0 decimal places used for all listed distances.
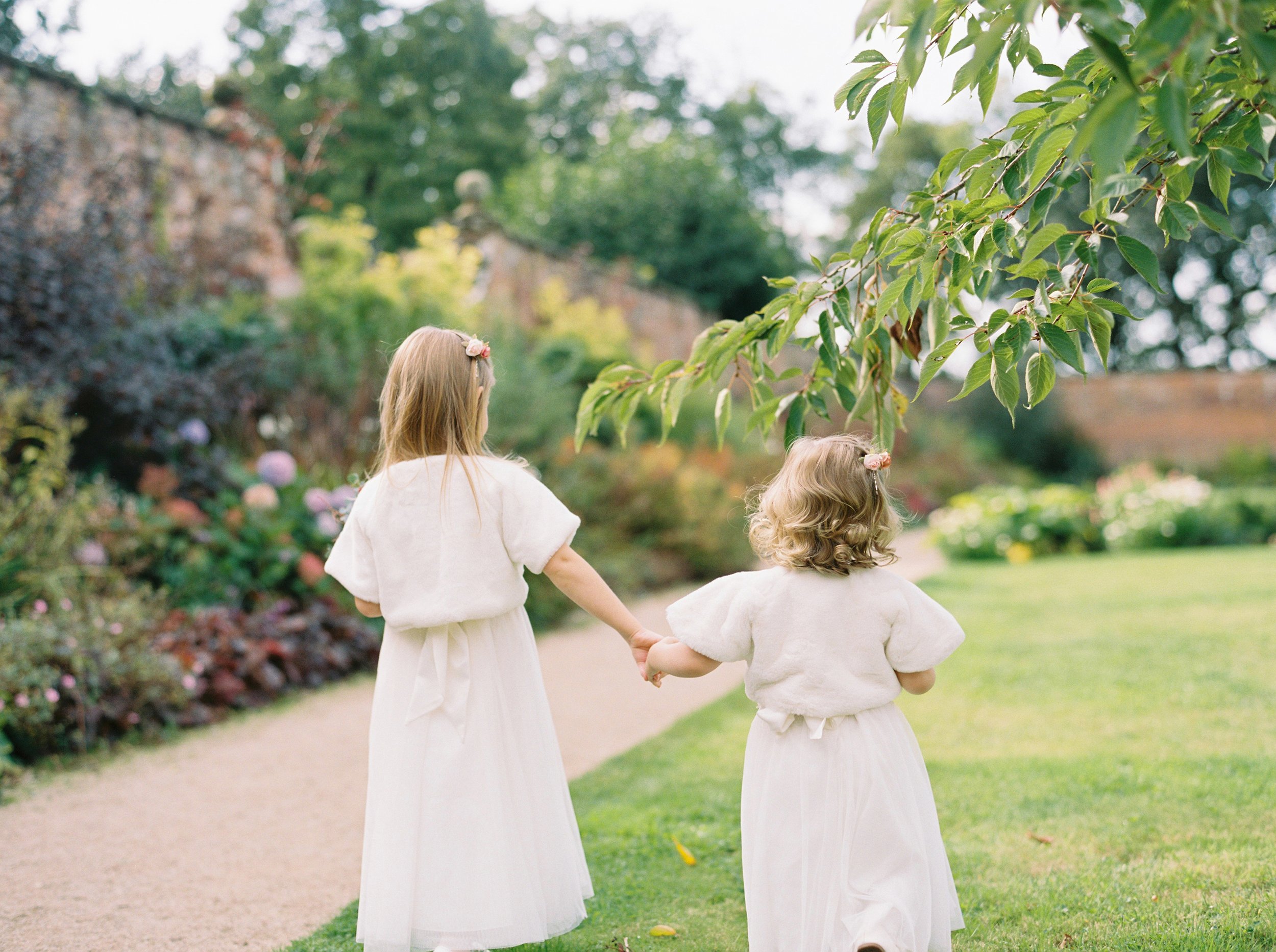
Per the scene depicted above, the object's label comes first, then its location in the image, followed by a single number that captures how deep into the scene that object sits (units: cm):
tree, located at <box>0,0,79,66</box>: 726
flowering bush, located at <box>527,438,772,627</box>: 801
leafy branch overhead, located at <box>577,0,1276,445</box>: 158
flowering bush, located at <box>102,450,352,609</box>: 542
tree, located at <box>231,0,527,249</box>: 2266
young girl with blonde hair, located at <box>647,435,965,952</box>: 204
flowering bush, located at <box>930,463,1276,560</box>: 1104
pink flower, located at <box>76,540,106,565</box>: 498
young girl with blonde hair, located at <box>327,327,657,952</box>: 225
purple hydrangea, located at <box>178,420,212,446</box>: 602
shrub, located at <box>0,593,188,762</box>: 402
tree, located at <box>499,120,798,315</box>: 1803
